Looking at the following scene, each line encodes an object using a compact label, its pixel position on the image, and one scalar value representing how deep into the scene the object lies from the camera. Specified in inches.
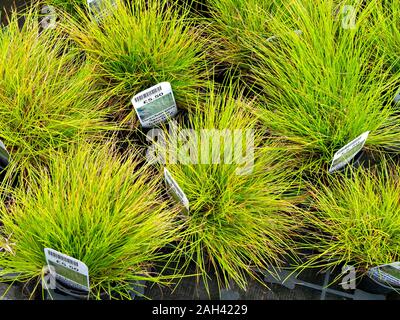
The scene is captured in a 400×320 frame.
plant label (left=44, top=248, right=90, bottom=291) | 42.0
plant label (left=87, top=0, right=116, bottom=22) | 60.0
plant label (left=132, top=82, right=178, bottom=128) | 52.6
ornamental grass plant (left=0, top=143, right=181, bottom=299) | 46.1
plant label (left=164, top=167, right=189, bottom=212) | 47.5
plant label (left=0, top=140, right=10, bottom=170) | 50.6
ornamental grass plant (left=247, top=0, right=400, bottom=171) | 54.6
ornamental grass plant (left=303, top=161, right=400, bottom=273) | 49.0
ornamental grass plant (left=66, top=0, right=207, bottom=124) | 58.0
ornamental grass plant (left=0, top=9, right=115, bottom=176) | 53.4
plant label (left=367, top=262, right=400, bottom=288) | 45.3
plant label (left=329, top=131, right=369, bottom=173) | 50.5
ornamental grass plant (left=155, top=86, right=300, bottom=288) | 50.0
